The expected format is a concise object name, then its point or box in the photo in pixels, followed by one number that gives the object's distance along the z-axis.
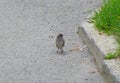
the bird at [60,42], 13.54
